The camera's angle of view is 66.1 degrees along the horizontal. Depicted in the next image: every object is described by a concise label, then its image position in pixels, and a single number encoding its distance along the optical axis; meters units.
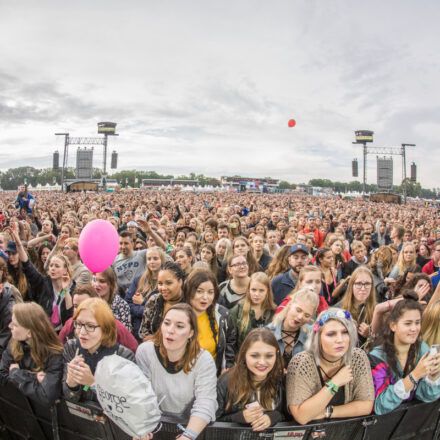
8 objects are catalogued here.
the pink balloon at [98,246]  3.90
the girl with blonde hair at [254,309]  3.23
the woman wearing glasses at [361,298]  3.51
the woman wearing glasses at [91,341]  2.15
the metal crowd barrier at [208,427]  2.03
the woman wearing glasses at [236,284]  3.69
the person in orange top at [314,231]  8.00
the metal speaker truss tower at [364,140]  46.59
